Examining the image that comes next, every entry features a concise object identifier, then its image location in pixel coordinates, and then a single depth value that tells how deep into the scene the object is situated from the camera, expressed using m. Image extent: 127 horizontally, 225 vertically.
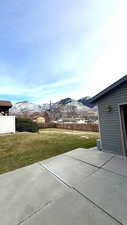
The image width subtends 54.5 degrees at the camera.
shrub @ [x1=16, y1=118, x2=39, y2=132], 16.19
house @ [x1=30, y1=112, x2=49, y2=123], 40.46
